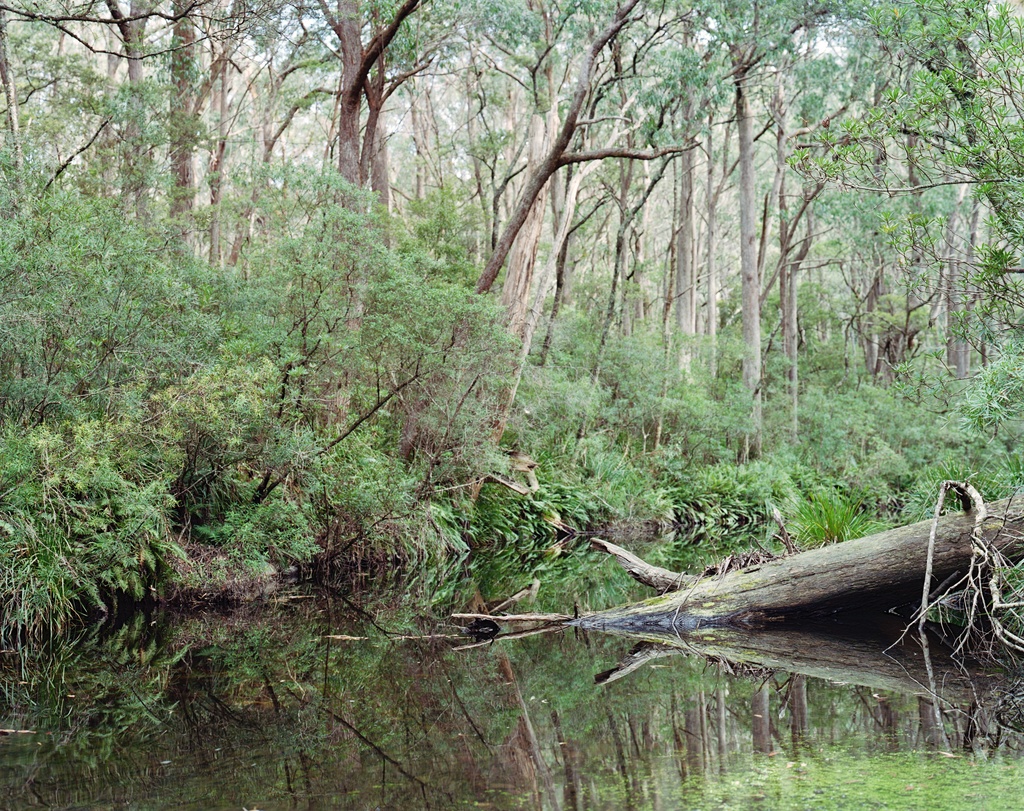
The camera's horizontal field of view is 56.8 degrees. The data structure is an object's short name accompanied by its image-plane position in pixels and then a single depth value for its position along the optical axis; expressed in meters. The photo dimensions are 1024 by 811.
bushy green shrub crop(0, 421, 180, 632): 7.14
